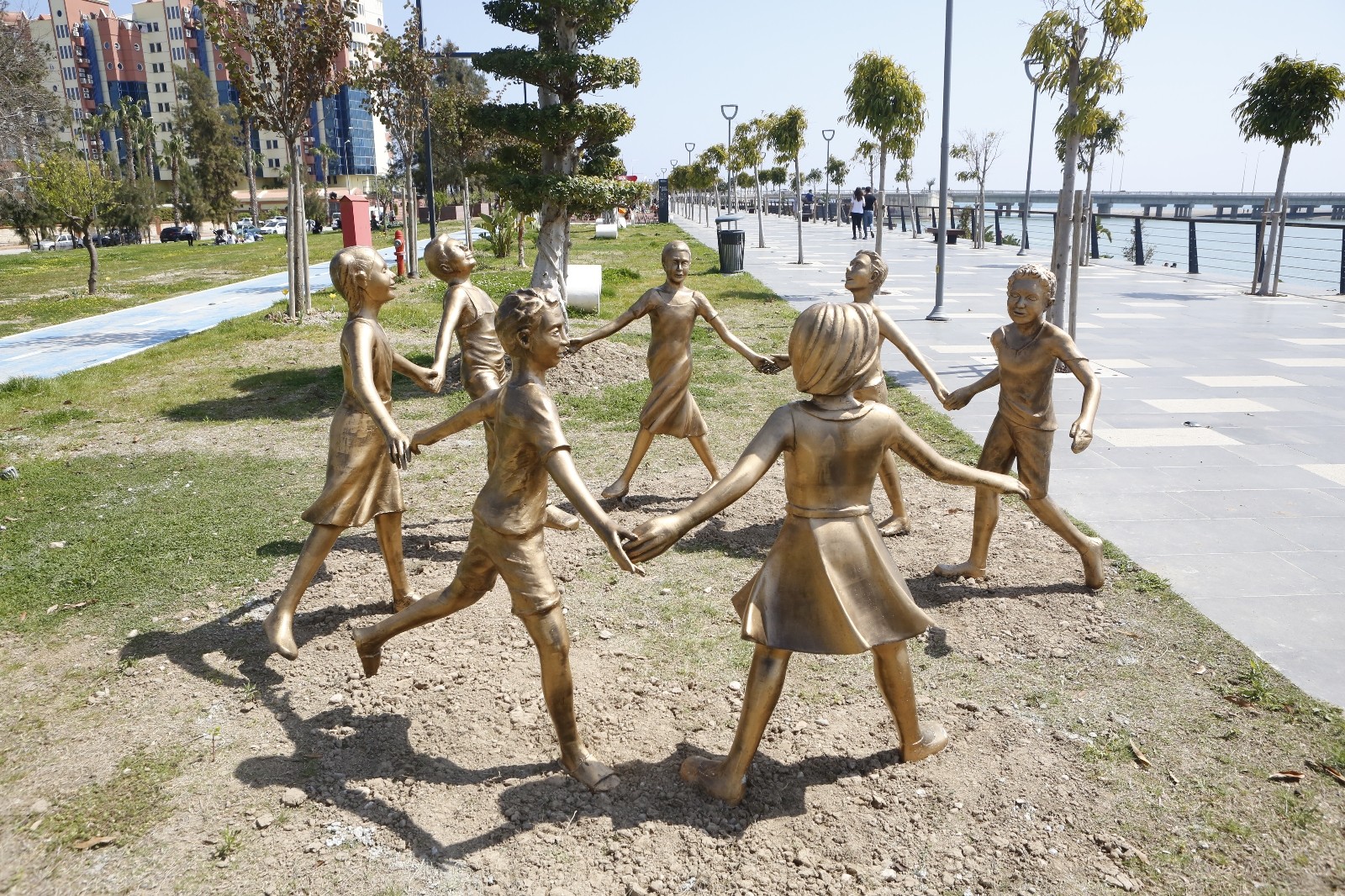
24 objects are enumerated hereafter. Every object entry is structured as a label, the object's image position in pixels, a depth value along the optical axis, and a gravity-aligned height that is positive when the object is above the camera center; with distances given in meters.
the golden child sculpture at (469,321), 5.51 -0.41
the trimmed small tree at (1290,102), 15.93 +2.28
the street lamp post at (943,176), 14.98 +1.10
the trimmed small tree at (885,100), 17.14 +2.62
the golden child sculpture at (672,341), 6.16 -0.63
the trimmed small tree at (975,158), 36.76 +3.37
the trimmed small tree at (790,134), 26.02 +3.11
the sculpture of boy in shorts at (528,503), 3.14 -0.88
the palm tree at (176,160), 54.68 +6.47
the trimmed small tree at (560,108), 9.80 +1.49
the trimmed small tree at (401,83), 21.50 +4.01
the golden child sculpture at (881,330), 5.13 -0.51
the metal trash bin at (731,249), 22.89 -0.08
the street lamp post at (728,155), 31.97 +3.72
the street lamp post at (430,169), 19.44 +1.72
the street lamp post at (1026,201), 28.86 +1.20
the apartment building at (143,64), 99.44 +21.11
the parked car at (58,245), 42.28 +0.75
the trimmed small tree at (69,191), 18.17 +1.36
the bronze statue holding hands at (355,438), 4.29 -0.87
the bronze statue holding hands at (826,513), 2.98 -0.90
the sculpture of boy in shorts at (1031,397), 4.68 -0.80
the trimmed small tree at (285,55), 13.51 +2.96
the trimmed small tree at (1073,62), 10.24 +2.02
